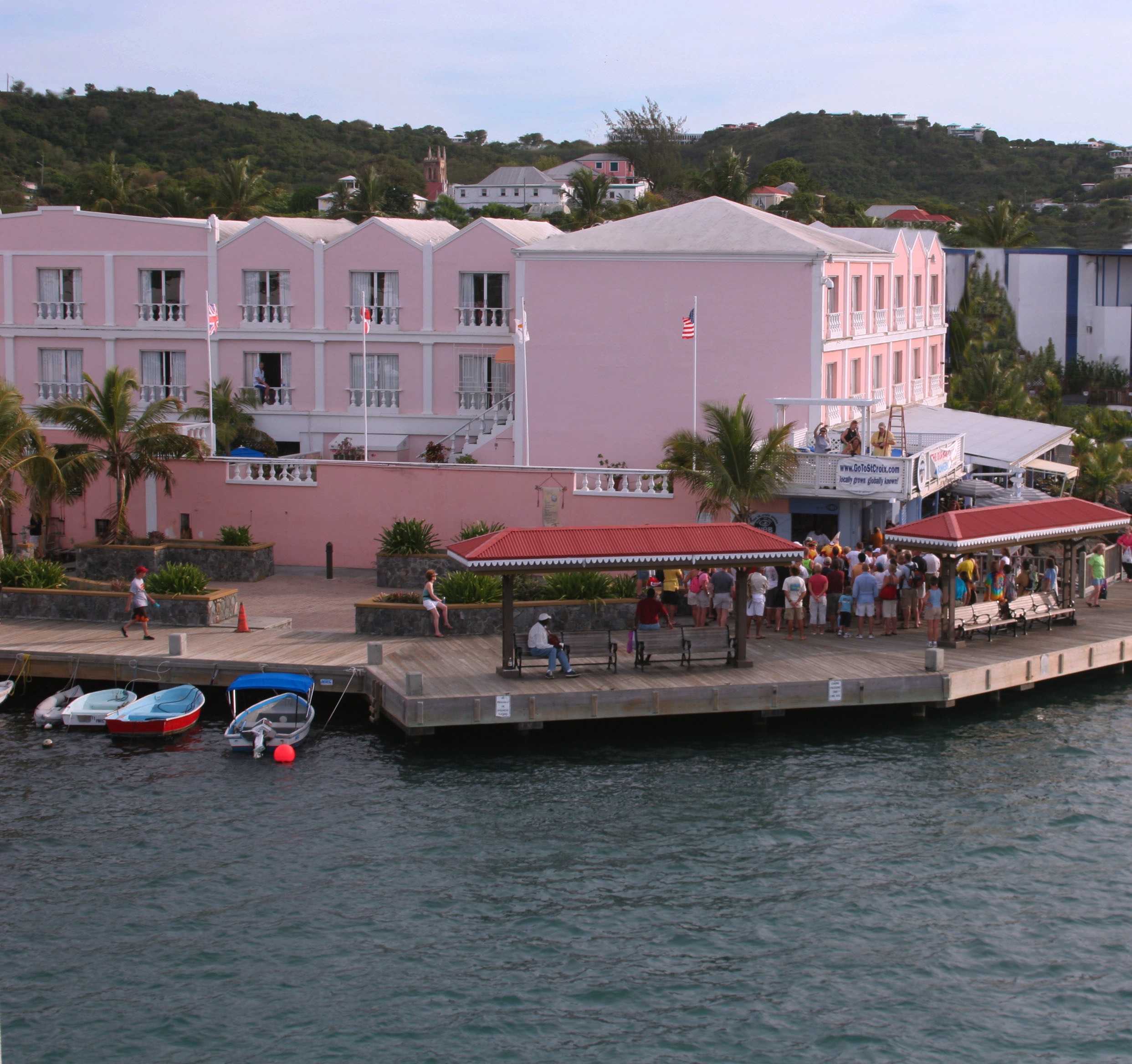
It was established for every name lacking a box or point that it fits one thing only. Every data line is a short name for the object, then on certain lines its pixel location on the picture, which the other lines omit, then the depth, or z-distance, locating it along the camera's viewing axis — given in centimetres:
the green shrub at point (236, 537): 3609
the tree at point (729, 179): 8188
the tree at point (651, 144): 13438
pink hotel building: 3878
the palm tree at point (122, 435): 3512
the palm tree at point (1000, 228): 7600
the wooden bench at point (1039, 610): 3105
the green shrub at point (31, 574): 3284
